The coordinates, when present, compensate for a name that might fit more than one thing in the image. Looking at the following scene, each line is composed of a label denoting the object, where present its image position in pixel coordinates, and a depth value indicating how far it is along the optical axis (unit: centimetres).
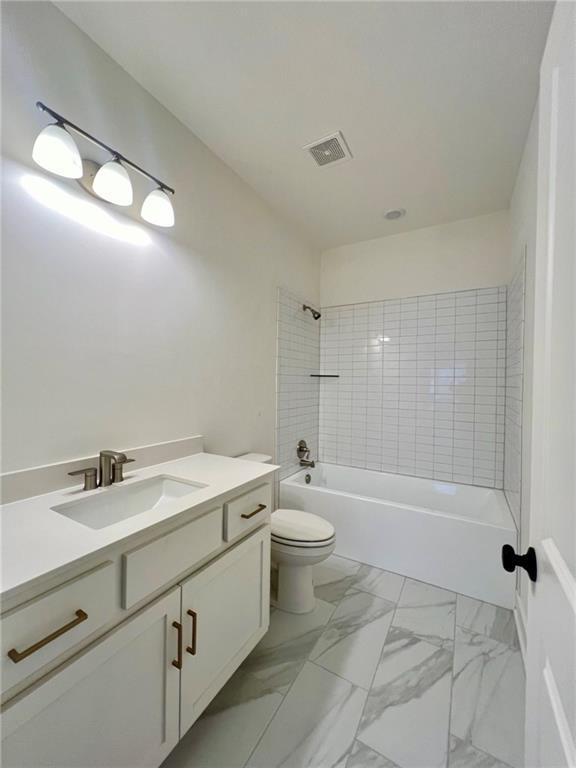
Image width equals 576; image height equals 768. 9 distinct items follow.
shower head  273
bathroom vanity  62
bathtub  181
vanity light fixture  98
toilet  164
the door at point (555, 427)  45
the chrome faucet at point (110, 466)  113
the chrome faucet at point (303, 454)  270
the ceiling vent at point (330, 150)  164
